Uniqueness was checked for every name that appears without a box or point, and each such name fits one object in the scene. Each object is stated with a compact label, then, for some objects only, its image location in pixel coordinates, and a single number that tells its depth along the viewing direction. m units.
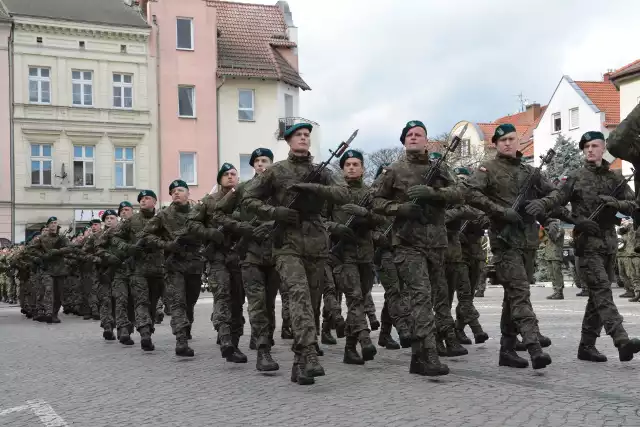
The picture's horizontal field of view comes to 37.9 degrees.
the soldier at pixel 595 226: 9.22
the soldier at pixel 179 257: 11.34
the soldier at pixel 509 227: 8.83
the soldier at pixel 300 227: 8.46
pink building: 42.88
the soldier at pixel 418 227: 8.56
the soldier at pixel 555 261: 21.47
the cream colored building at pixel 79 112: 40.22
